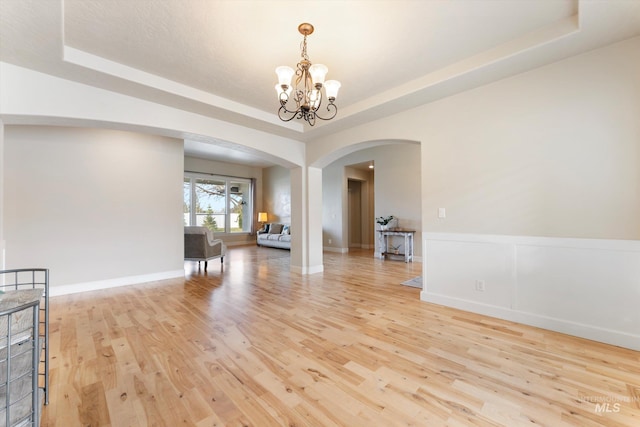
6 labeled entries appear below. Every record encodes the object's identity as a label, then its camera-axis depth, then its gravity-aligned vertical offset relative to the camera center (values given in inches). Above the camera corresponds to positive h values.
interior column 205.9 -2.5
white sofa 347.9 -24.7
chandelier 91.6 +49.6
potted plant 280.8 -3.3
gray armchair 221.5 -21.5
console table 256.8 -24.9
